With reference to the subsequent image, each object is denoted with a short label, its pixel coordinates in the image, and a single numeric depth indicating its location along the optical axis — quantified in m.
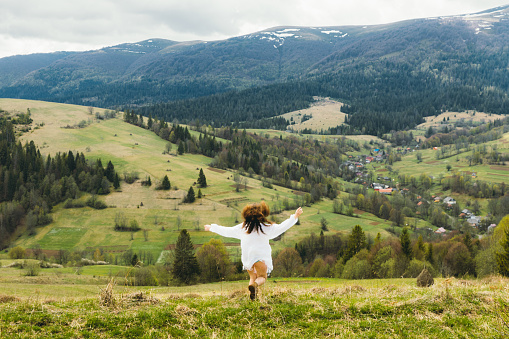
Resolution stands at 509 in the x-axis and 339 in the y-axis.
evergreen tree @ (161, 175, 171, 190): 132.00
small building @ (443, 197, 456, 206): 162.38
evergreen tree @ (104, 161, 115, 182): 135.34
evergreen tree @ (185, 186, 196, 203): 124.75
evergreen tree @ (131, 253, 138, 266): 76.67
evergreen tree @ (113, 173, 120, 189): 132.62
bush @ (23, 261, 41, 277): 43.84
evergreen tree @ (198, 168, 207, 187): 139.75
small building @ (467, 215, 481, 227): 135.16
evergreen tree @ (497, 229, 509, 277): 36.50
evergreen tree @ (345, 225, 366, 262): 70.69
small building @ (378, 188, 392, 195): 183.09
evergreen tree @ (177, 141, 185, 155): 184.79
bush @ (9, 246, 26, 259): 83.56
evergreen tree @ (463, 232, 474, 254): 66.44
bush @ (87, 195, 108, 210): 118.75
